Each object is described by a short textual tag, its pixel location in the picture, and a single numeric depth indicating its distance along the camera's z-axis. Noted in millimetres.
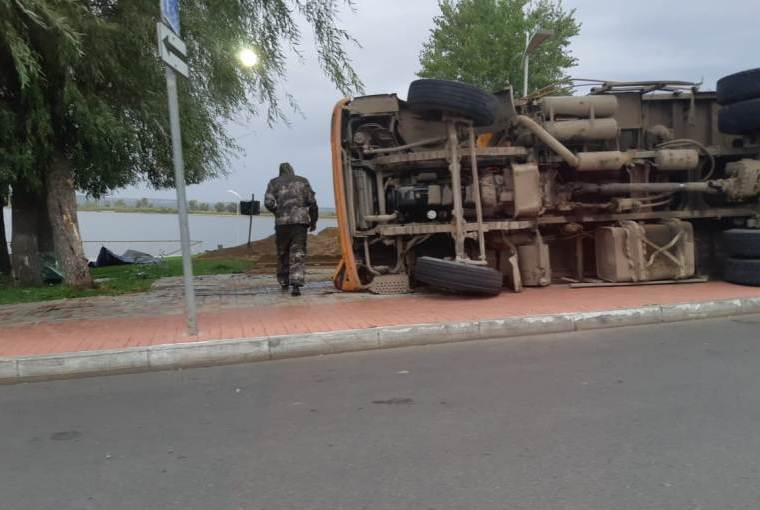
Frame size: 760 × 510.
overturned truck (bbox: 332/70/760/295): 7918
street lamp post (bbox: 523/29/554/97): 9383
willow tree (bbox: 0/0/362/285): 7766
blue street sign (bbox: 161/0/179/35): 5629
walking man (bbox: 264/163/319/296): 8453
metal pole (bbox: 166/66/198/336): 5711
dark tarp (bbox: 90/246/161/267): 17203
